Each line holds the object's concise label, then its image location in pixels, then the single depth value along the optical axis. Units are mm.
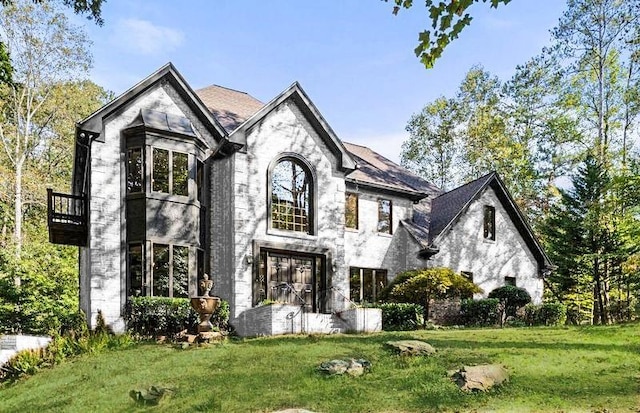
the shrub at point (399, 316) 19906
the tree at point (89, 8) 10602
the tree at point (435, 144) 40156
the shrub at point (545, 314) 23109
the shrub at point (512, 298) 23812
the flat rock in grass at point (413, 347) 12764
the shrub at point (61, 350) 14555
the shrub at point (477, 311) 21984
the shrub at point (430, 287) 20766
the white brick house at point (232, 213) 17438
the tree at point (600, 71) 30562
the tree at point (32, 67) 27562
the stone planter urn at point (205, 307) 15859
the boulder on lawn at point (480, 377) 10406
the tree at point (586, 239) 25703
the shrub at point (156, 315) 16797
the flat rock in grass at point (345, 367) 11555
